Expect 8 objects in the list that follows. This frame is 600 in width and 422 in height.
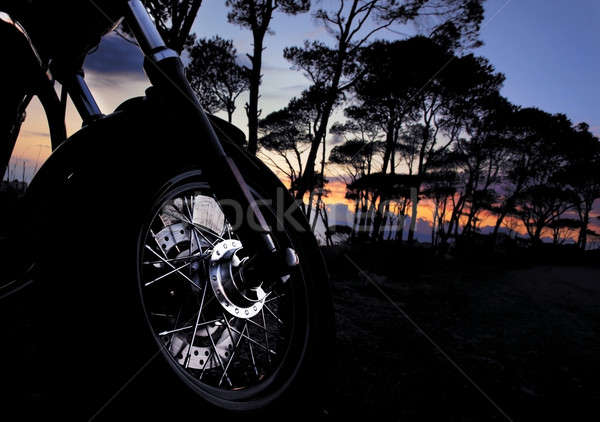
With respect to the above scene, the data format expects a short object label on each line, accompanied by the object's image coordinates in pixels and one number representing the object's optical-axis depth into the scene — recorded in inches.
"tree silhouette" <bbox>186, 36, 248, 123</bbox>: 609.3
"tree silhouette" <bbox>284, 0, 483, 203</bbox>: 500.2
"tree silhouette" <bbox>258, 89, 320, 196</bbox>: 957.2
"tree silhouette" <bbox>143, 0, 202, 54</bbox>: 312.7
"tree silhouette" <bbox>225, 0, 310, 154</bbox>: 411.8
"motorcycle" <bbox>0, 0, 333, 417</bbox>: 33.2
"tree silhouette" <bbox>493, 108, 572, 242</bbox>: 935.7
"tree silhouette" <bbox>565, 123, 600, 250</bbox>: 959.6
